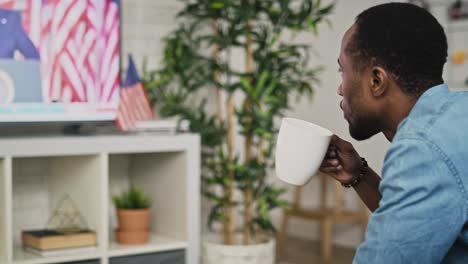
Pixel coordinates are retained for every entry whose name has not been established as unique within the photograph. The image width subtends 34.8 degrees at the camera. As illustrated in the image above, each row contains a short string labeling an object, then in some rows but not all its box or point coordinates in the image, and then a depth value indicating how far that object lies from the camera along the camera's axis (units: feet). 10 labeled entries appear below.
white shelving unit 8.32
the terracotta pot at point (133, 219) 9.44
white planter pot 10.14
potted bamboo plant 10.17
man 2.99
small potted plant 9.43
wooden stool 14.87
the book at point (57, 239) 8.57
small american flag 9.34
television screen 8.54
